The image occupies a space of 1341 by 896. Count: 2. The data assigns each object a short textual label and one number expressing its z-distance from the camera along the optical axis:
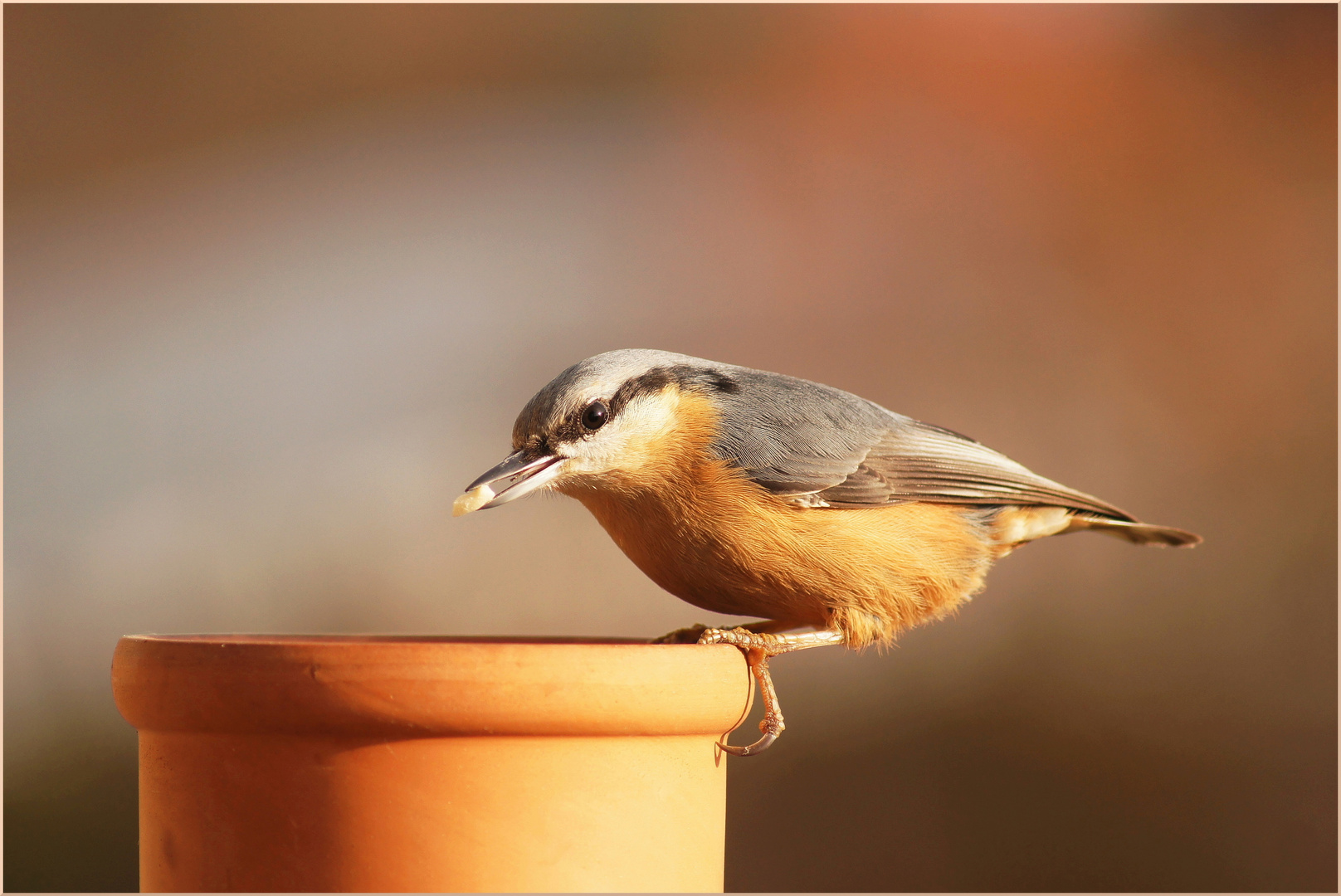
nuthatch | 4.26
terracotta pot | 4.19
